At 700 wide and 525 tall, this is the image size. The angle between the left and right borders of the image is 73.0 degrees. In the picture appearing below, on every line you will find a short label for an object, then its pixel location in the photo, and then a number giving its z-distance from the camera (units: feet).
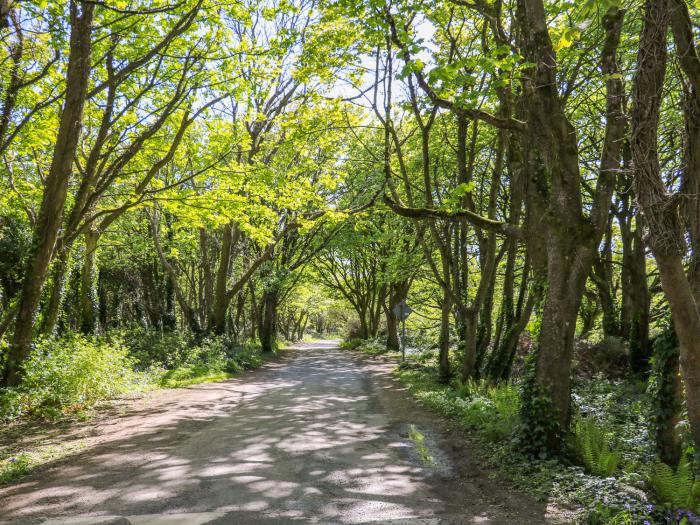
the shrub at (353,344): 123.40
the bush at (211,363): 48.26
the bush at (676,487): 13.75
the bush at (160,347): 53.26
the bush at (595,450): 17.89
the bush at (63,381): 27.96
